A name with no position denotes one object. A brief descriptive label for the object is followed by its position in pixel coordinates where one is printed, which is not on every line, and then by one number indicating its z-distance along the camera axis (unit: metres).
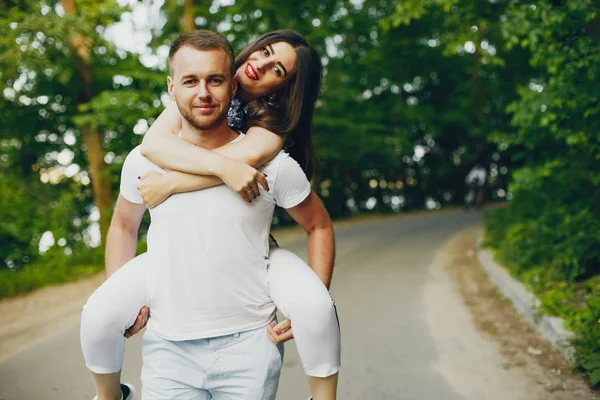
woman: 2.05
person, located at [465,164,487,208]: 20.12
